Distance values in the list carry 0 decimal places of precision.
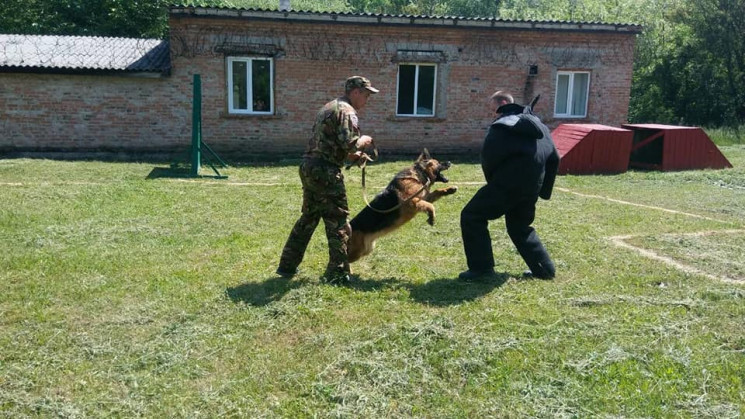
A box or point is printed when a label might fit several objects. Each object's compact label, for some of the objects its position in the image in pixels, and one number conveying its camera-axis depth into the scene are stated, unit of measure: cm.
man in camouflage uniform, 543
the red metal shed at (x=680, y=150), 1478
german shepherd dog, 612
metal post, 1245
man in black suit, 564
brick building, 1574
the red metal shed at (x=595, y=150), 1402
